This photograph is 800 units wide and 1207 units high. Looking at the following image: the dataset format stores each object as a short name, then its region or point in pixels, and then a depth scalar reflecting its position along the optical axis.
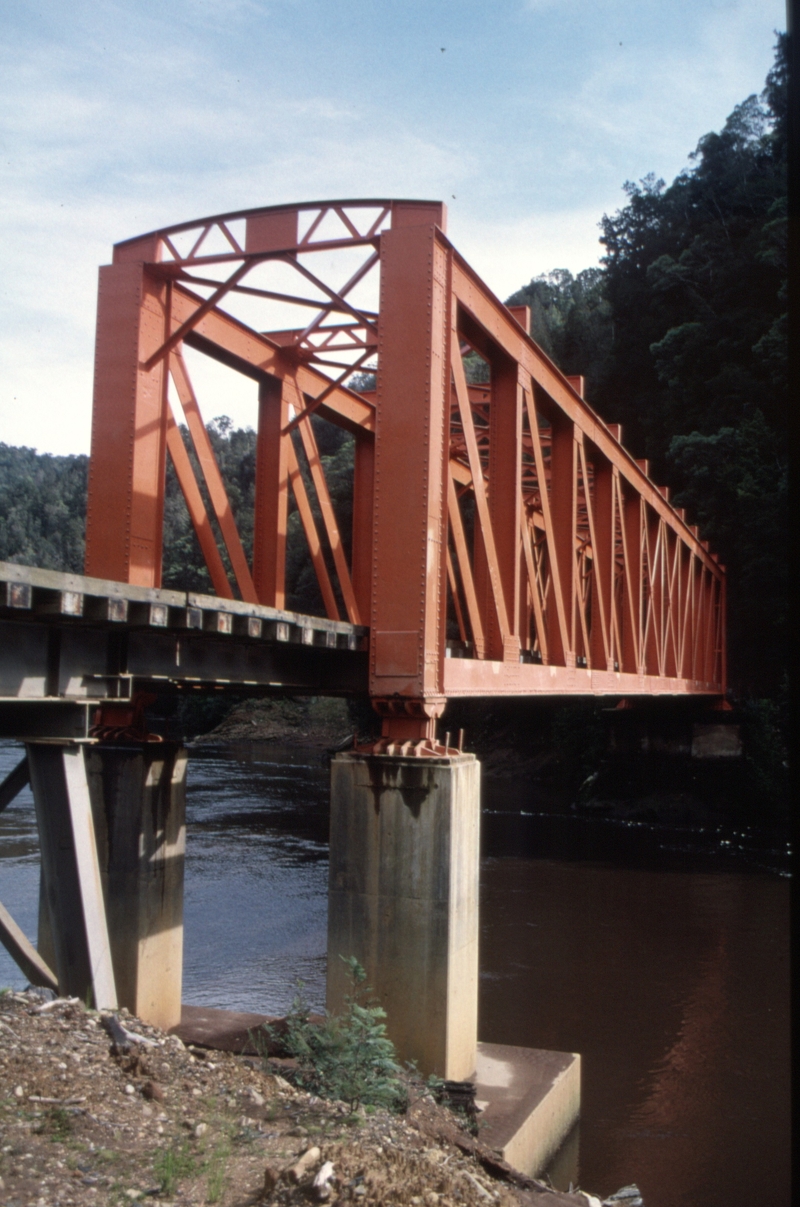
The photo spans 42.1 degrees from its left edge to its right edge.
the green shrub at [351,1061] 8.57
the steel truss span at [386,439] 10.96
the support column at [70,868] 8.24
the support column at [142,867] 12.13
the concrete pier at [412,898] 9.98
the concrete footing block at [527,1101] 9.82
